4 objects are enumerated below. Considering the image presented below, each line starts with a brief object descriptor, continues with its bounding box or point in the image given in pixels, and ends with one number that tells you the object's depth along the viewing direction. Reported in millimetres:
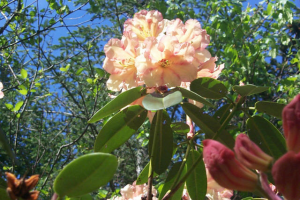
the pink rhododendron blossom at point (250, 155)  358
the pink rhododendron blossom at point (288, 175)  305
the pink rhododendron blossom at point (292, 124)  341
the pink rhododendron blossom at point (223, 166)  348
